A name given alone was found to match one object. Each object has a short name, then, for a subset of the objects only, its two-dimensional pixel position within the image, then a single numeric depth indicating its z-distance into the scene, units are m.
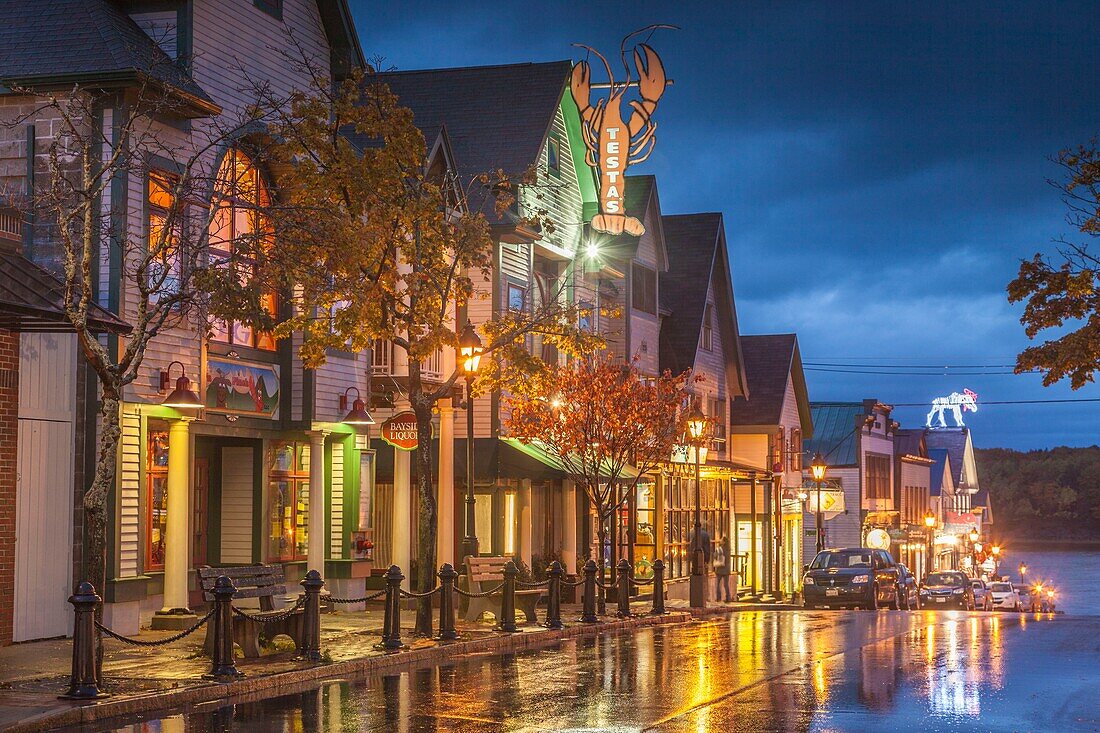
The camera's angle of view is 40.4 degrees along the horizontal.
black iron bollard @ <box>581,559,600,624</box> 27.64
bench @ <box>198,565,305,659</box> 18.59
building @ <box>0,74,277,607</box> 16.23
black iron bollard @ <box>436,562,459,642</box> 22.52
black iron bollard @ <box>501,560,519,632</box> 24.53
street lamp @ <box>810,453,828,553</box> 46.84
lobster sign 37.50
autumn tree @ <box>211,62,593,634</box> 22.17
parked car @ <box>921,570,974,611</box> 52.22
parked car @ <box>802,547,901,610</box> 39.66
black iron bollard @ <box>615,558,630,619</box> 29.22
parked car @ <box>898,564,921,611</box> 42.91
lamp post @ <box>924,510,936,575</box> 72.19
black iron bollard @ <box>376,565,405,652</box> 20.62
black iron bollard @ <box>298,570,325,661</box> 18.80
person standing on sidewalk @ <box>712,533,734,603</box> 42.28
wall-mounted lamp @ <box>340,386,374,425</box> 27.80
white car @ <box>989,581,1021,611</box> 70.56
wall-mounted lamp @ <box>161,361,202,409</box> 22.55
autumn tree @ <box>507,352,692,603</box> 33.00
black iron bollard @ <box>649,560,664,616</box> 31.05
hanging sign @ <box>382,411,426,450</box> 27.22
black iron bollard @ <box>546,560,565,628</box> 25.95
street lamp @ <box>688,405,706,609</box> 34.38
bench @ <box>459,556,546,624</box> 26.61
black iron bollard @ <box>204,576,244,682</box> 16.72
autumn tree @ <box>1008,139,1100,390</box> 26.45
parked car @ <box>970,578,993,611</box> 58.69
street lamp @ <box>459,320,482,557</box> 24.52
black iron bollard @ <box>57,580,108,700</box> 15.08
